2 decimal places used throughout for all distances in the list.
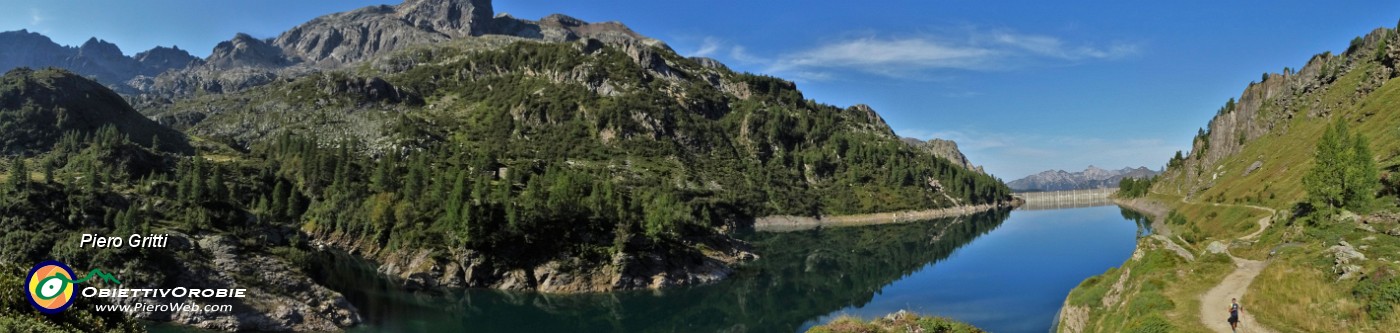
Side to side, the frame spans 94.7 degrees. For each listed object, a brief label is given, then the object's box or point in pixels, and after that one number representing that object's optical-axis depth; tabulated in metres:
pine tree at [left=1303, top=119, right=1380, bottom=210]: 69.06
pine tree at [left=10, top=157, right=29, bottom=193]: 70.27
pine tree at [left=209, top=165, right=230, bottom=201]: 112.68
